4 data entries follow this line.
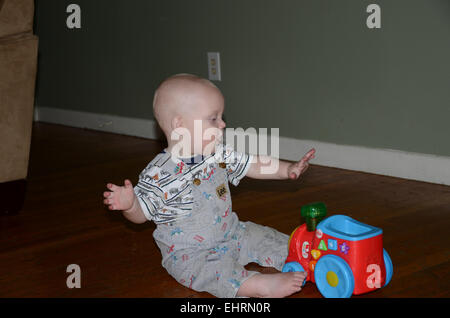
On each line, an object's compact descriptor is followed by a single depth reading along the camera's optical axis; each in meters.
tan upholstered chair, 1.69
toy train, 1.13
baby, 1.23
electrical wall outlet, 2.63
